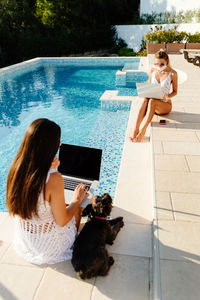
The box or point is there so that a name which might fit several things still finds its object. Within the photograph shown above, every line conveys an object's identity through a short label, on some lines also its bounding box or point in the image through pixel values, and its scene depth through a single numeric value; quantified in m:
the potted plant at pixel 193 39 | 14.36
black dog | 1.74
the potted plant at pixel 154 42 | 14.11
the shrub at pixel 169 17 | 18.66
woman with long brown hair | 1.45
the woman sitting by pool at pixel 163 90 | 4.04
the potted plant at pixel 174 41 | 14.08
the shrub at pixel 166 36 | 14.39
